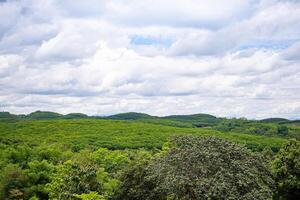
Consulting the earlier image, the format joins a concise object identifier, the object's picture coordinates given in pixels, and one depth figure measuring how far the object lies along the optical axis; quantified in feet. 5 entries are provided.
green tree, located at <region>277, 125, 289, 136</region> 563.07
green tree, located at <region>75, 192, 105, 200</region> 97.71
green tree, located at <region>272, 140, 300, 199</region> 133.90
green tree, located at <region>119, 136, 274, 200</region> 87.97
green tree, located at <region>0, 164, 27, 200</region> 158.95
